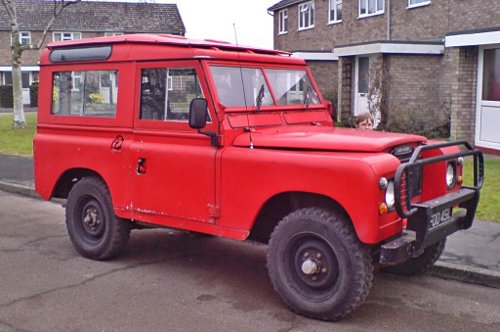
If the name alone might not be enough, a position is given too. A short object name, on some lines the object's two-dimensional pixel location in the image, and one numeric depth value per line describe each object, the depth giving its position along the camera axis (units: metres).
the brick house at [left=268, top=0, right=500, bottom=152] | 14.99
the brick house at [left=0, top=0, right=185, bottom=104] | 50.44
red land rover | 4.79
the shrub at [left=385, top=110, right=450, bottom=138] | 17.57
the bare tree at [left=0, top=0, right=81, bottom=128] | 21.73
